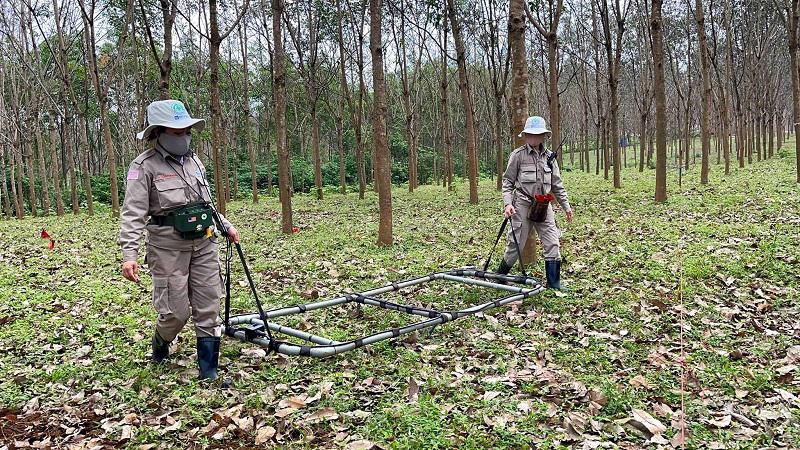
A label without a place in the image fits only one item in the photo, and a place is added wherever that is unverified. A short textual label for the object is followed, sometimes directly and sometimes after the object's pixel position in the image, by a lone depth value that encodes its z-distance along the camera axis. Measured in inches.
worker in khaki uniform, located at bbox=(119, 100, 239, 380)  181.0
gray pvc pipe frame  192.5
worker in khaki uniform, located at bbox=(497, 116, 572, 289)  283.1
